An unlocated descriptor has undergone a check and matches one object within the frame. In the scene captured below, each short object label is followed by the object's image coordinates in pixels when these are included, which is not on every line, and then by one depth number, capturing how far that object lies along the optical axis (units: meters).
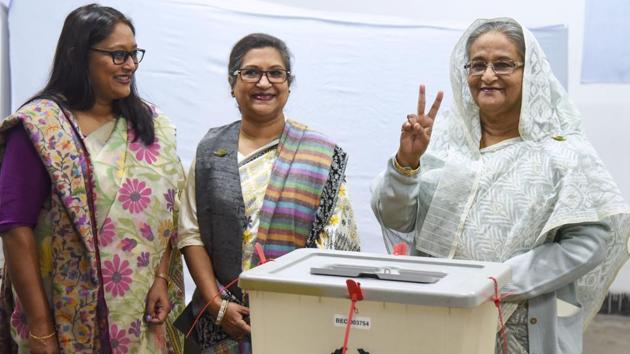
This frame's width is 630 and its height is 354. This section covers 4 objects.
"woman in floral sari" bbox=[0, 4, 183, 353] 1.98
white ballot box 1.32
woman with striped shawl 2.09
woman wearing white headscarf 1.83
